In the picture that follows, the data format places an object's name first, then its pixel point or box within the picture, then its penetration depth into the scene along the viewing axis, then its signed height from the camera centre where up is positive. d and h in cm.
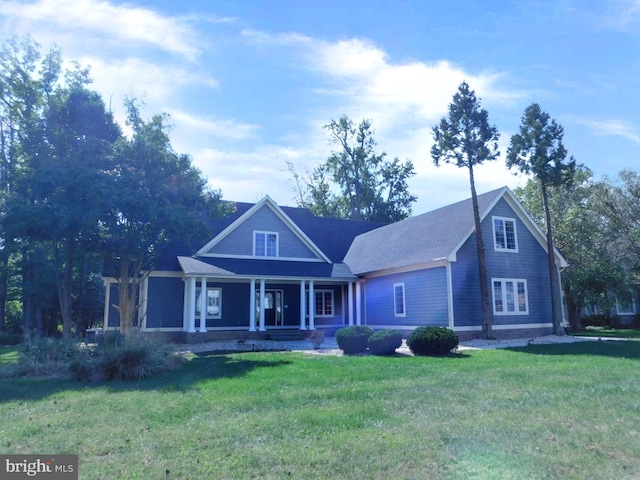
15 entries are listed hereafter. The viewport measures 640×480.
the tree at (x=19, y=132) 1616 +649
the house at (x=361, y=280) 1973 +97
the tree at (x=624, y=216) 2803 +516
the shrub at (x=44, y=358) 1096 -138
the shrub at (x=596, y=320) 3203 -156
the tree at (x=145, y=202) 1555 +346
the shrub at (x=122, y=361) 1012 -134
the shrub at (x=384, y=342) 1444 -135
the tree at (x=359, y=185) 4653 +1182
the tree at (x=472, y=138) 1919 +675
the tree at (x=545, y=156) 2075 +648
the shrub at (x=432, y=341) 1390 -127
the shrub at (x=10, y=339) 2550 -197
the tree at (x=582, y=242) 2695 +343
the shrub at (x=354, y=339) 1495 -127
